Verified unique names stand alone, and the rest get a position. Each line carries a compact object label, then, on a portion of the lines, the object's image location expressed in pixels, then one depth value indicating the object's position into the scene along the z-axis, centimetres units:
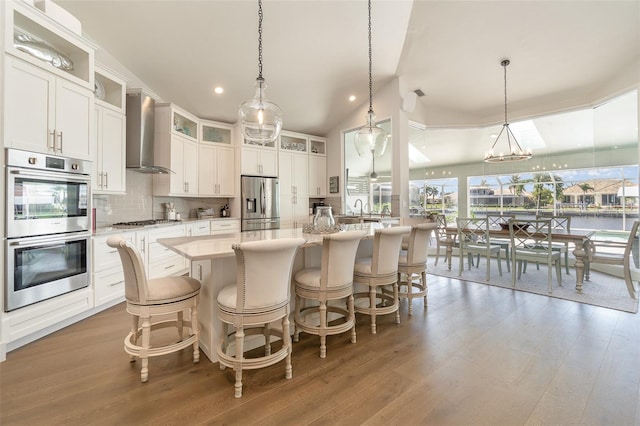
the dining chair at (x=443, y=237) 488
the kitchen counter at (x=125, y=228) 300
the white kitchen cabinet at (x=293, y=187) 584
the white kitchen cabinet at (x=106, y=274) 287
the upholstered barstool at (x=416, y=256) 274
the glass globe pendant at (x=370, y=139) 309
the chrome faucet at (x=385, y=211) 517
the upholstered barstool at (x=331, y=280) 205
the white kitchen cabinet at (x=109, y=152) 320
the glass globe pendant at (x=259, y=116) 234
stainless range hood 376
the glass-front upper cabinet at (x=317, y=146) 634
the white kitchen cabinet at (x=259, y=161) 533
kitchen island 187
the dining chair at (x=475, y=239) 420
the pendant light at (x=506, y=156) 429
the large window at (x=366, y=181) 516
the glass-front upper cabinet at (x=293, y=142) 591
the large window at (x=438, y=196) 593
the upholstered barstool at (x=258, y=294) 161
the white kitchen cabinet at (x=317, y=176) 627
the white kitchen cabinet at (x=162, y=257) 365
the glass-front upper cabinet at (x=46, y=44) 215
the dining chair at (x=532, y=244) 366
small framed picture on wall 615
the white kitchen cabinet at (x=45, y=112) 215
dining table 354
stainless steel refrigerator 528
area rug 319
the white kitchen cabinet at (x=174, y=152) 431
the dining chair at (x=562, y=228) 391
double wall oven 215
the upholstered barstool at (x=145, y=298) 175
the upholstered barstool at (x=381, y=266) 240
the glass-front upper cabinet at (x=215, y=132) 512
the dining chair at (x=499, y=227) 430
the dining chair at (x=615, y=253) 329
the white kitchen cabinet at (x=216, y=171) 503
